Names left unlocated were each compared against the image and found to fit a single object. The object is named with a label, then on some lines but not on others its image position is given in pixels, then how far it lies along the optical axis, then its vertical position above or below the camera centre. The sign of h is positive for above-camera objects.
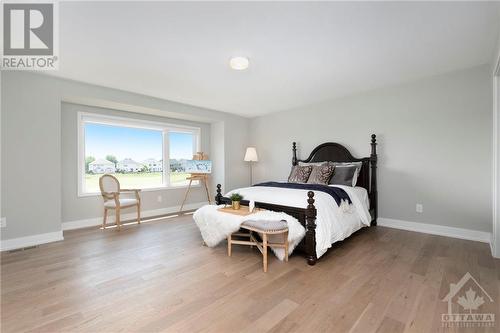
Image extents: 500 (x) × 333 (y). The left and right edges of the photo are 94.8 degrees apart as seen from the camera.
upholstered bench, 2.45 -0.69
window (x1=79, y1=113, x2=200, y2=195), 4.31 +0.33
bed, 2.61 -0.51
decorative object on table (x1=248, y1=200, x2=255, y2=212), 3.01 -0.51
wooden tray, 2.92 -0.58
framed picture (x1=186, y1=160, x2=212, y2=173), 5.36 +0.01
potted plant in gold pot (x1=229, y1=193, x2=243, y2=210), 3.12 -0.47
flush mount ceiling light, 2.75 +1.27
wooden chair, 3.96 -0.54
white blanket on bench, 2.68 -0.73
